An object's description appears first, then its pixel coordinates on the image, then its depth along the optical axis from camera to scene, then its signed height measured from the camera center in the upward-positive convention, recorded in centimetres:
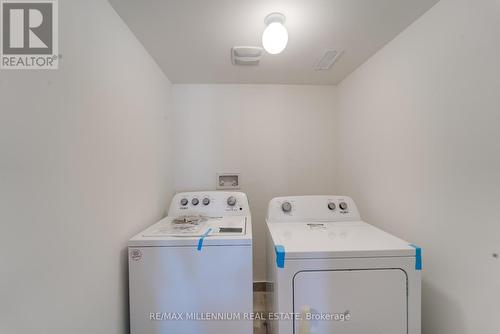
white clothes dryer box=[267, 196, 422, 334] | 100 -62
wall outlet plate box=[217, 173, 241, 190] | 214 -16
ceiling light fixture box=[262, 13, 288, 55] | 115 +76
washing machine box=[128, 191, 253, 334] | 112 -66
